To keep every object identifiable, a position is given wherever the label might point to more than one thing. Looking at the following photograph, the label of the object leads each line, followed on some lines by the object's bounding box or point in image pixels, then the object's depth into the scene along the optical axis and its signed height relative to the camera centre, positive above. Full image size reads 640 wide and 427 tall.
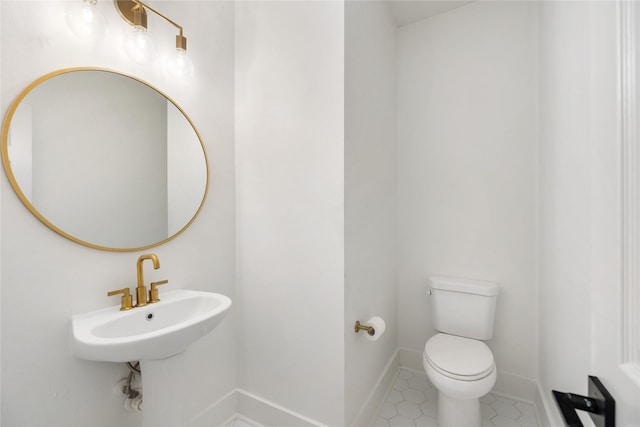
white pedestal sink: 0.88 -0.43
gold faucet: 1.16 -0.31
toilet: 1.31 -0.73
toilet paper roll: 1.35 -0.55
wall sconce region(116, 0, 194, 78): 1.15 +0.75
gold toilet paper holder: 1.35 -0.55
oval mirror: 0.96 +0.22
